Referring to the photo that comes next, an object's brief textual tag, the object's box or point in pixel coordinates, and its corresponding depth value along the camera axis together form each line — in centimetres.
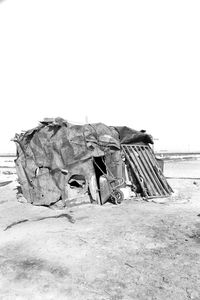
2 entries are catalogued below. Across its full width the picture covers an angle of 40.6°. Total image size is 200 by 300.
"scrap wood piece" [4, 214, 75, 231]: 877
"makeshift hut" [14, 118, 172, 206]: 1143
